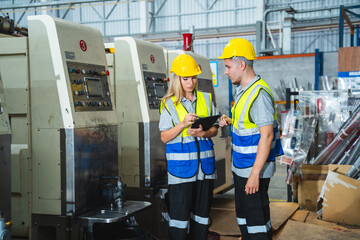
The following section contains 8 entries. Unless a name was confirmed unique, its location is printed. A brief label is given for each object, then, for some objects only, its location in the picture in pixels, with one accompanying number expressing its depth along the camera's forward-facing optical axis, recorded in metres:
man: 2.37
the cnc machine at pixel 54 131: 2.90
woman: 2.72
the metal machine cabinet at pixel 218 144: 4.75
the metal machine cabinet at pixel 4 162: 2.31
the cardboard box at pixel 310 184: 4.34
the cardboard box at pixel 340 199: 3.79
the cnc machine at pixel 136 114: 3.80
